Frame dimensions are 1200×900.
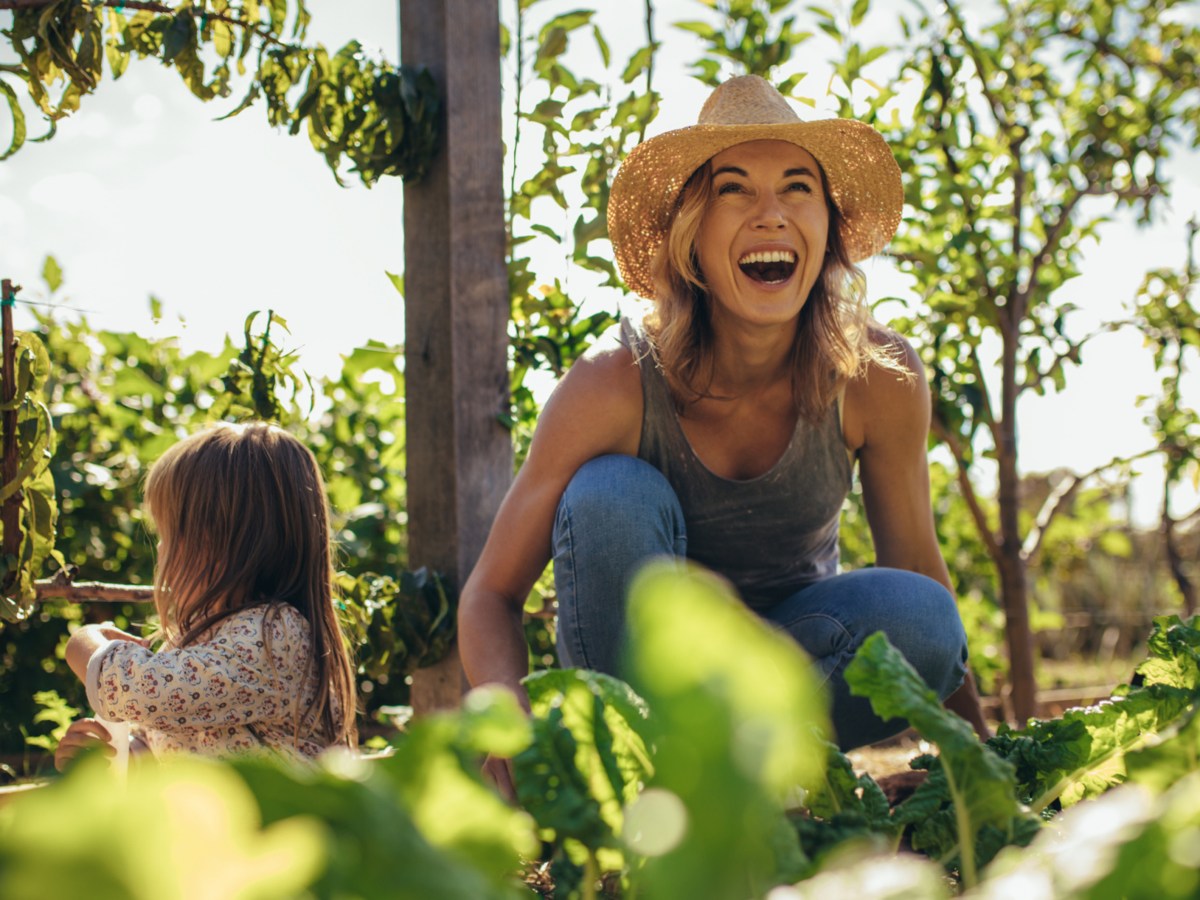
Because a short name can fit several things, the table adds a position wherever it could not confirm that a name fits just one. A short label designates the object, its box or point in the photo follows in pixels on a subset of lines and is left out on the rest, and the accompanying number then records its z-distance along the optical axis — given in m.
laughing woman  1.69
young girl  1.65
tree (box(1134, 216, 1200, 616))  3.46
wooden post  2.01
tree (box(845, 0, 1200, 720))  2.89
